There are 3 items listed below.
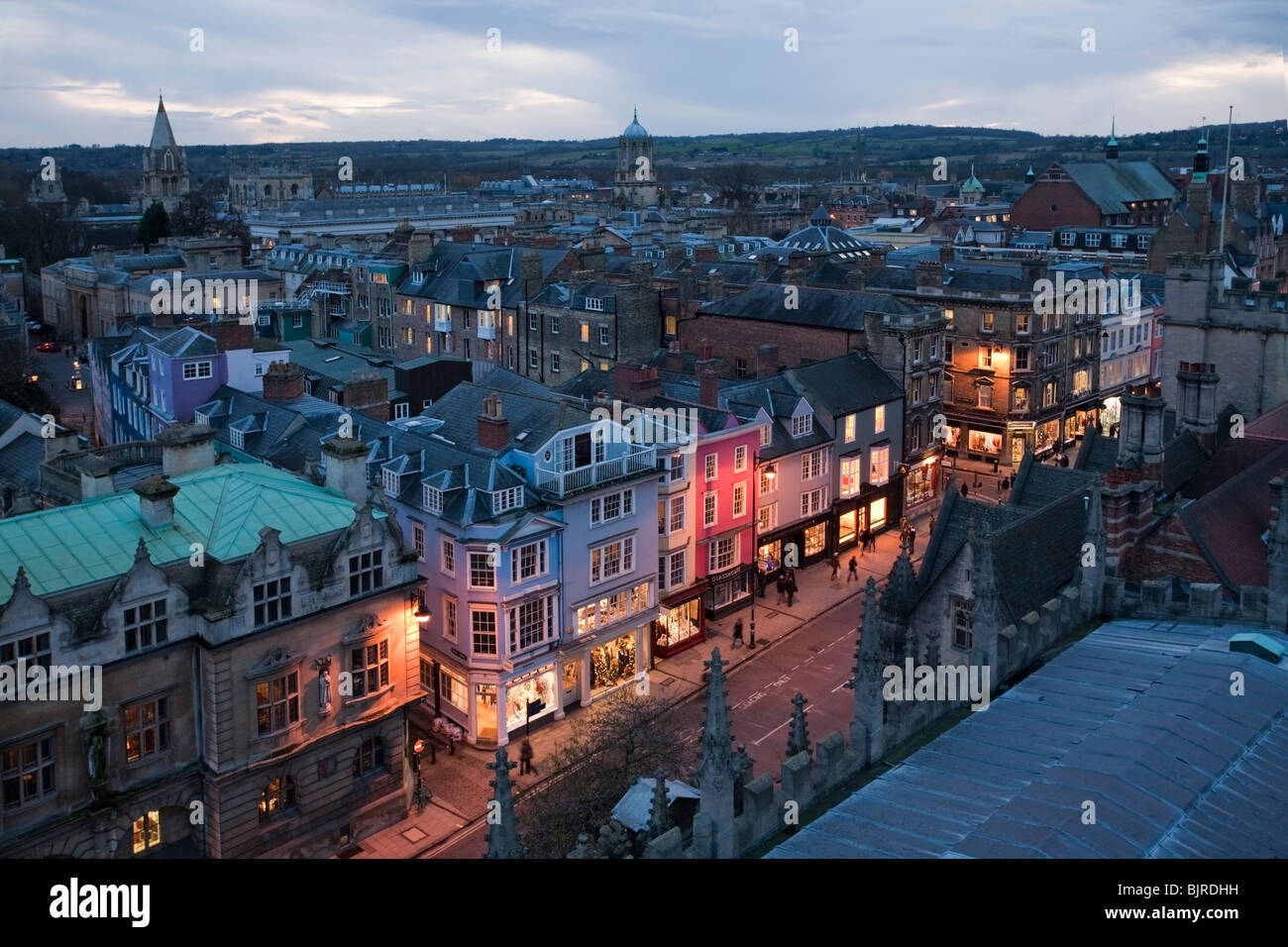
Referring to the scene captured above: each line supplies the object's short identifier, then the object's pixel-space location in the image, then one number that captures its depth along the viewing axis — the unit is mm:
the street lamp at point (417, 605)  31194
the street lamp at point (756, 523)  46594
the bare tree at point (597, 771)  26328
